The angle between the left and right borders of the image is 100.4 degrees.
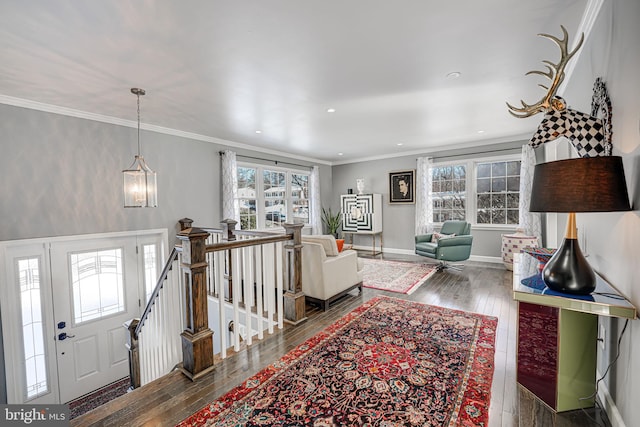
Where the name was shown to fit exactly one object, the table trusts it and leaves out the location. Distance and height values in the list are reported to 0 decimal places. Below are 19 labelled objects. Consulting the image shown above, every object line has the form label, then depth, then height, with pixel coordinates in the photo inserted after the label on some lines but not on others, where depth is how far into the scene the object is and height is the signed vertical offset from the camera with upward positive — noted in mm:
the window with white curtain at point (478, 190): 5508 +230
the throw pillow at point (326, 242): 3338 -474
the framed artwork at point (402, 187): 6594 +401
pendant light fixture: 2916 +230
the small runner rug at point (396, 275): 4141 -1301
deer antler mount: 1642 +471
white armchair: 3225 -830
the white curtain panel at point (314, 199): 7230 +141
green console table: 1503 -918
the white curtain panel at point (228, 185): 5043 +402
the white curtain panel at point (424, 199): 6227 +67
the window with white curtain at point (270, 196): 5695 +219
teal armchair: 4879 -867
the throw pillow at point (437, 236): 5230 -684
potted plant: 7573 -495
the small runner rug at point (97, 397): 3196 -2388
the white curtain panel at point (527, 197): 4945 +55
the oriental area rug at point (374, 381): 1620 -1292
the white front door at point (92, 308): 3285 -1323
